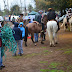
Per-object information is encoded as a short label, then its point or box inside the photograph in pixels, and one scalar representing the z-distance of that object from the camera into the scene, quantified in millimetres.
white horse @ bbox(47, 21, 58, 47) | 10922
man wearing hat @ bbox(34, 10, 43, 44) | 13114
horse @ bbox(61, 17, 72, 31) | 22588
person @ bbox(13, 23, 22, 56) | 8422
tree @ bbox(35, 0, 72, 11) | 33094
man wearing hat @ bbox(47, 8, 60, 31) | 11302
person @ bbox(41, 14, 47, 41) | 12470
